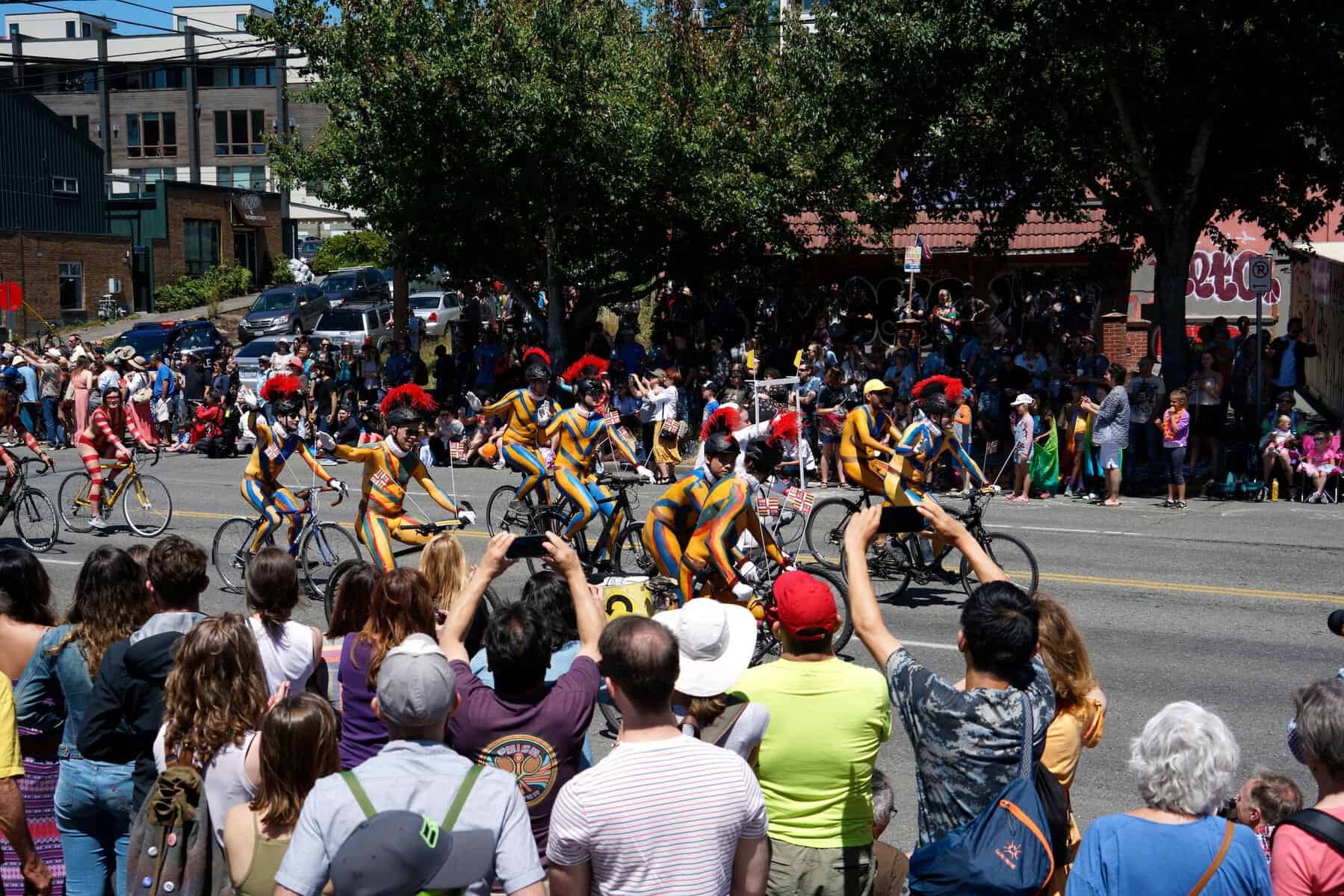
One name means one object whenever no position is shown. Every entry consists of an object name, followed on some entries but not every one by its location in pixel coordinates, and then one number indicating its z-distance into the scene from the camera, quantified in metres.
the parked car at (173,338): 36.88
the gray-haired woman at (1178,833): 3.78
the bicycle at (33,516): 16.23
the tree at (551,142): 24.84
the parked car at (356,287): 44.12
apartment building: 69.94
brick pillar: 25.44
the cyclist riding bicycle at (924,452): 12.78
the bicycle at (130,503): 16.89
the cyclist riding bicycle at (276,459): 12.80
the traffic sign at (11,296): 32.78
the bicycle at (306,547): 13.09
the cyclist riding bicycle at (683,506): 9.81
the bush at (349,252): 52.31
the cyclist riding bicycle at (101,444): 16.58
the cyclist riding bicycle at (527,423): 14.64
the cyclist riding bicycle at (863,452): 13.00
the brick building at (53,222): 48.09
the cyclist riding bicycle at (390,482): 11.78
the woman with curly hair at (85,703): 5.30
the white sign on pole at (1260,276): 20.17
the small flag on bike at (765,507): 10.94
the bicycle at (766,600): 9.78
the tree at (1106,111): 19.25
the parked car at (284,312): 42.09
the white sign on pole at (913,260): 24.53
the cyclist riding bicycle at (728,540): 9.42
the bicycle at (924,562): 12.77
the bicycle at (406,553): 10.20
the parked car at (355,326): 36.18
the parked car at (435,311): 41.69
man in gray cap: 3.65
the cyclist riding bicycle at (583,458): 13.77
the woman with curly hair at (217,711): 4.59
